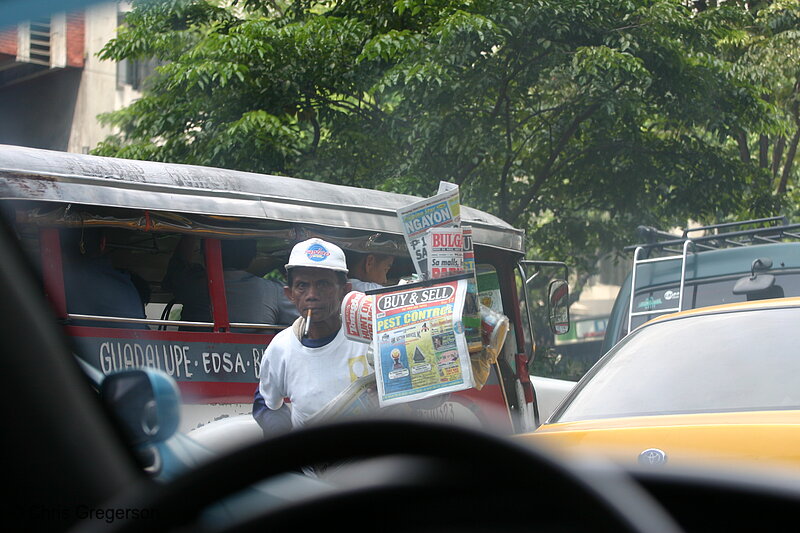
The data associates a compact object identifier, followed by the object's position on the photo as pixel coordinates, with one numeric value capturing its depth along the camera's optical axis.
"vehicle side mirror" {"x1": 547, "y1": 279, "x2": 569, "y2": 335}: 7.65
